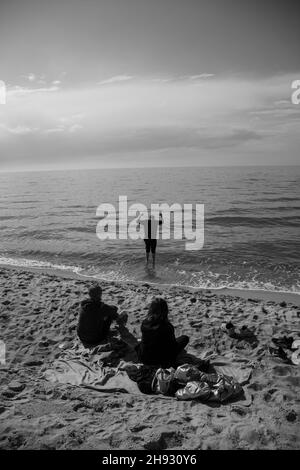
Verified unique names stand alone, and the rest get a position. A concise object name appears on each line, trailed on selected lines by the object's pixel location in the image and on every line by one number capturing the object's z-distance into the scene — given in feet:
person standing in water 50.74
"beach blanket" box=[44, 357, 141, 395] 20.20
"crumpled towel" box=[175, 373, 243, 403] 18.34
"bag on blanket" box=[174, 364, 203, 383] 19.69
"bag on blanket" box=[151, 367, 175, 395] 19.43
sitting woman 21.52
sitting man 25.75
